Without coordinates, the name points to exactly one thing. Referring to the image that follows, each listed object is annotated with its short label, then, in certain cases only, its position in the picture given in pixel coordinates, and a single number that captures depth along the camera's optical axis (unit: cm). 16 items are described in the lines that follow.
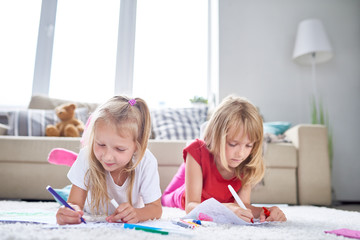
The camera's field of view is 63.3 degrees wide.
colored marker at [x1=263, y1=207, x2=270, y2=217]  86
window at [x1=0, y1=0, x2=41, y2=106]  281
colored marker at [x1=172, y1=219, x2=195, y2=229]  67
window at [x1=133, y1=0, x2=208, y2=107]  307
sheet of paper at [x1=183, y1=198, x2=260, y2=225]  73
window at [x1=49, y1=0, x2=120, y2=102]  293
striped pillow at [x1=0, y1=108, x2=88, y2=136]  188
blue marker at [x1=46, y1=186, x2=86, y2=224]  63
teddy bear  185
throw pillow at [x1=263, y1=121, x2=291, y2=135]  203
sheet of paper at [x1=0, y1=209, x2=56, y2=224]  69
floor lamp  249
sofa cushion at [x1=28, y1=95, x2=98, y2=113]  228
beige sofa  156
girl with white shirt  79
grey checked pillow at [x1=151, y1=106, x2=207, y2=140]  211
